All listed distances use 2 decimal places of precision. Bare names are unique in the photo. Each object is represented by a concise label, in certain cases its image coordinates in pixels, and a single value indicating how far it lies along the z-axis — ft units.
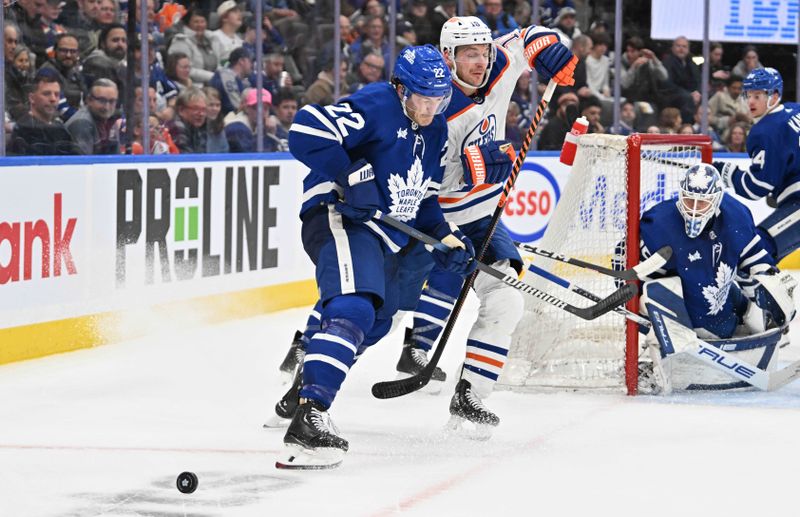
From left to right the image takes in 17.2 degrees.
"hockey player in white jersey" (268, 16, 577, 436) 22.80
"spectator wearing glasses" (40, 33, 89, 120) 35.28
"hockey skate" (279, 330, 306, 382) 26.77
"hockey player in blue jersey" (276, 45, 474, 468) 19.25
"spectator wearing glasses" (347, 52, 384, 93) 45.82
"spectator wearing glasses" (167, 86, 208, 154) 38.96
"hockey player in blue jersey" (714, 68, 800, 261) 32.84
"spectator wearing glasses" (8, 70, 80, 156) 33.84
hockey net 27.32
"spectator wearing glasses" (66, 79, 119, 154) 35.42
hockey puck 17.90
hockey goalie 26.55
